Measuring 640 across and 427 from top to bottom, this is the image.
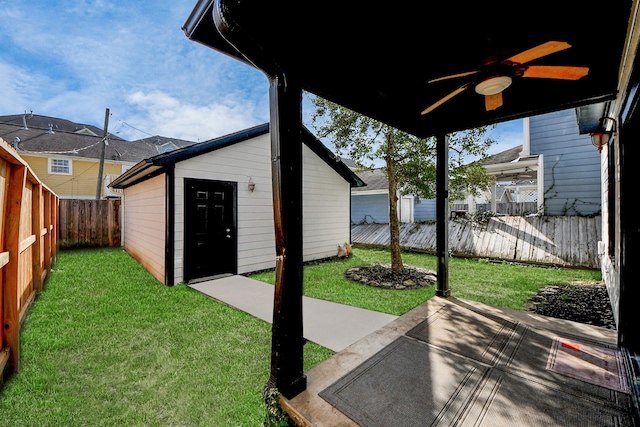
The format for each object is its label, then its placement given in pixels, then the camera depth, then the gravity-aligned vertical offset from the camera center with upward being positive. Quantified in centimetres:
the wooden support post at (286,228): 185 -11
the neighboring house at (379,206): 1235 +29
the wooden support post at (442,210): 403 +2
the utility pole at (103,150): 1241 +309
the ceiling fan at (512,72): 201 +123
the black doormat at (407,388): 176 -136
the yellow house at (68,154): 1392 +342
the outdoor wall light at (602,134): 385 +117
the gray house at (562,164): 729 +141
